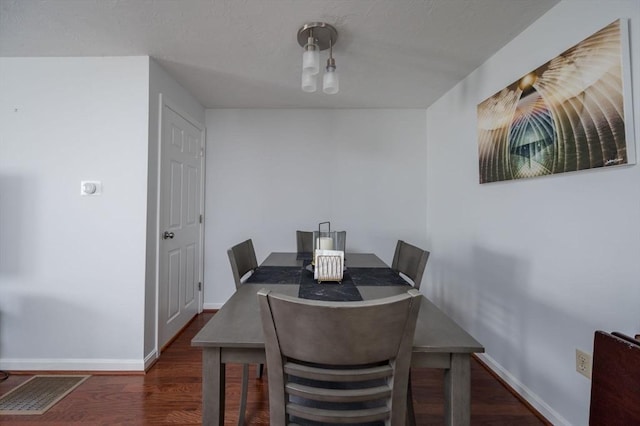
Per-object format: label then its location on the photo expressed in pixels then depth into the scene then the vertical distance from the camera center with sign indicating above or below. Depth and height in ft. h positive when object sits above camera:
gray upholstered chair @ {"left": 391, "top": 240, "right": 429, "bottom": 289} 4.86 -0.91
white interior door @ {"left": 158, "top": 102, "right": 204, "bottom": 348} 7.09 -0.28
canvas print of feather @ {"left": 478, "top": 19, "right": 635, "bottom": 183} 3.60 +1.73
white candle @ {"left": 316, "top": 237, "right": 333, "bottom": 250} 5.00 -0.52
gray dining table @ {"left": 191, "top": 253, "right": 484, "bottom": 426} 2.56 -1.40
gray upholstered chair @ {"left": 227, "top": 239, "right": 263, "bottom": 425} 4.50 -1.02
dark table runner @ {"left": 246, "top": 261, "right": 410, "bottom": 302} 3.89 -1.14
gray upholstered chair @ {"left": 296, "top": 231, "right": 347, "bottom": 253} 8.05 -0.80
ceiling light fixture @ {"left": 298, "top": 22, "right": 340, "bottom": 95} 4.64 +2.93
